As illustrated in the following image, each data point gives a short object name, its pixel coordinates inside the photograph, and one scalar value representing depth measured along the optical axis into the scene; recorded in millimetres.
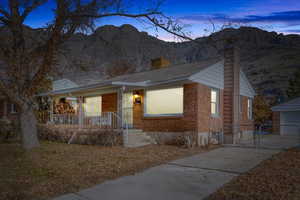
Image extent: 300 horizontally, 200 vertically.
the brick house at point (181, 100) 10633
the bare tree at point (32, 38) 7754
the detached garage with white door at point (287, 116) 19219
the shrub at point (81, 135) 10312
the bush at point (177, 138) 10000
